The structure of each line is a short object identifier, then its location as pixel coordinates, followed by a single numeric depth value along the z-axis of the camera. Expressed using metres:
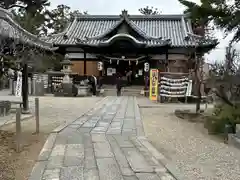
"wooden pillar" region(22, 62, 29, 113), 7.40
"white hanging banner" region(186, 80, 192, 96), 11.76
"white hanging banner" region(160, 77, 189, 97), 11.71
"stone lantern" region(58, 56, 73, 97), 13.93
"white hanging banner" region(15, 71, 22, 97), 13.17
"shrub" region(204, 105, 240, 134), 5.28
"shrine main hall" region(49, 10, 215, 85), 15.54
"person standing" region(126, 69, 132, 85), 16.33
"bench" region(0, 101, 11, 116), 7.19
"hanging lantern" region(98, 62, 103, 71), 16.18
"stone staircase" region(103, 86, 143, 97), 15.00
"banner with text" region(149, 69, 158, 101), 12.34
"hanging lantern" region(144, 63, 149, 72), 16.09
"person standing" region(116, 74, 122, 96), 14.37
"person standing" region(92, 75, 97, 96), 14.81
